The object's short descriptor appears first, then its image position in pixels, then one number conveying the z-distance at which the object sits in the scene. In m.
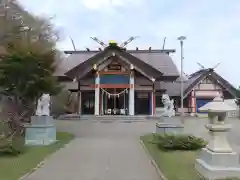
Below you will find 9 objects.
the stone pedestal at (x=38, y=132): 7.59
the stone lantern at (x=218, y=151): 4.27
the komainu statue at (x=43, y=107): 7.86
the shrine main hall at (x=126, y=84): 16.94
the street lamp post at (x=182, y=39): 14.46
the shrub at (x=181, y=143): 6.41
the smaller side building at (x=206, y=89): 19.10
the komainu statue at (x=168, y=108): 8.87
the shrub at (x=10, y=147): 5.99
